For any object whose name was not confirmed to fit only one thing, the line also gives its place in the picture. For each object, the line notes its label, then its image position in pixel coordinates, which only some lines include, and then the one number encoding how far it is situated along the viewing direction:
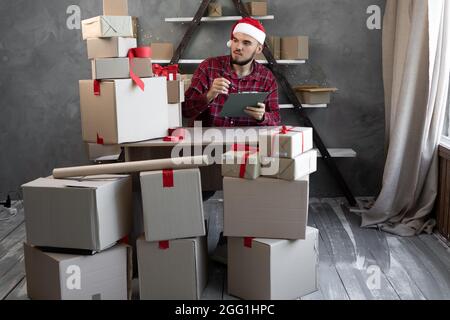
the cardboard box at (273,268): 2.70
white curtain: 3.67
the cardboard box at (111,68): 2.96
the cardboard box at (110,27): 2.97
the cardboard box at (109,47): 2.99
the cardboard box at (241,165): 2.68
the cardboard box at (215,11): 4.36
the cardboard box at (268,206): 2.71
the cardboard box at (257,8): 4.33
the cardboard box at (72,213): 2.57
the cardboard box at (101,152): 3.44
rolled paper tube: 2.70
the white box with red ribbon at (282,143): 2.64
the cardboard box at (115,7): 3.05
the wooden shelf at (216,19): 4.35
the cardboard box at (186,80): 4.17
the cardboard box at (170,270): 2.74
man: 3.77
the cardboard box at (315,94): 4.34
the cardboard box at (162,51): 4.41
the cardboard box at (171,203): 2.66
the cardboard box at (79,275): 2.57
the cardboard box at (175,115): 3.33
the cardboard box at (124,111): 2.95
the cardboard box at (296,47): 4.32
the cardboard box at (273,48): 4.40
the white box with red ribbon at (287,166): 2.65
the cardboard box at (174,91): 3.33
